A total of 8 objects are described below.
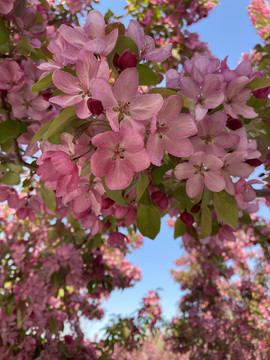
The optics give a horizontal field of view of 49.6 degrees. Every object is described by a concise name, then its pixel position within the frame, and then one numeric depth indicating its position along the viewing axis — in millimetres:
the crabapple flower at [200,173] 232
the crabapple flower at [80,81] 183
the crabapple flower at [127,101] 174
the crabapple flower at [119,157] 168
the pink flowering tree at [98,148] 184
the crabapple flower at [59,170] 194
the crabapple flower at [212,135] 235
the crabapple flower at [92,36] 190
